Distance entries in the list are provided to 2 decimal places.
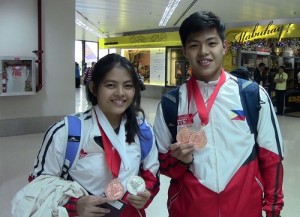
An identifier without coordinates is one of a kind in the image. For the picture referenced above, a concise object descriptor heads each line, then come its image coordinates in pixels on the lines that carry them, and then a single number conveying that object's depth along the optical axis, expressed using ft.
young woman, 4.57
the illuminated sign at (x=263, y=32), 34.98
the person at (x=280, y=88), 36.70
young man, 4.62
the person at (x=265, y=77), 39.13
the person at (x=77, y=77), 60.55
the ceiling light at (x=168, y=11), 33.12
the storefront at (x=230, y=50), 35.91
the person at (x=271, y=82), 38.70
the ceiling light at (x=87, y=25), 45.29
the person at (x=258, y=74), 38.75
